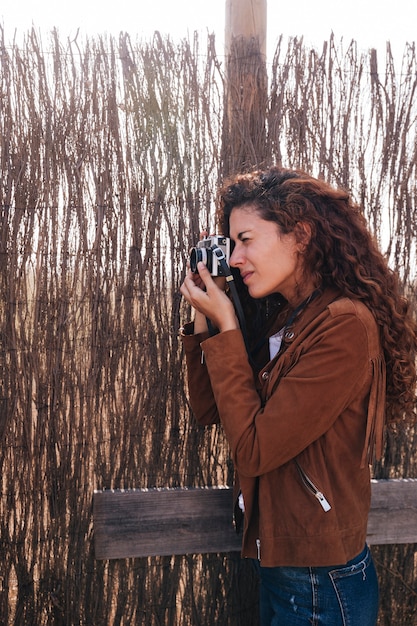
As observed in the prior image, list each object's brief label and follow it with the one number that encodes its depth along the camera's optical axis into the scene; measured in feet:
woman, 5.39
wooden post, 8.58
